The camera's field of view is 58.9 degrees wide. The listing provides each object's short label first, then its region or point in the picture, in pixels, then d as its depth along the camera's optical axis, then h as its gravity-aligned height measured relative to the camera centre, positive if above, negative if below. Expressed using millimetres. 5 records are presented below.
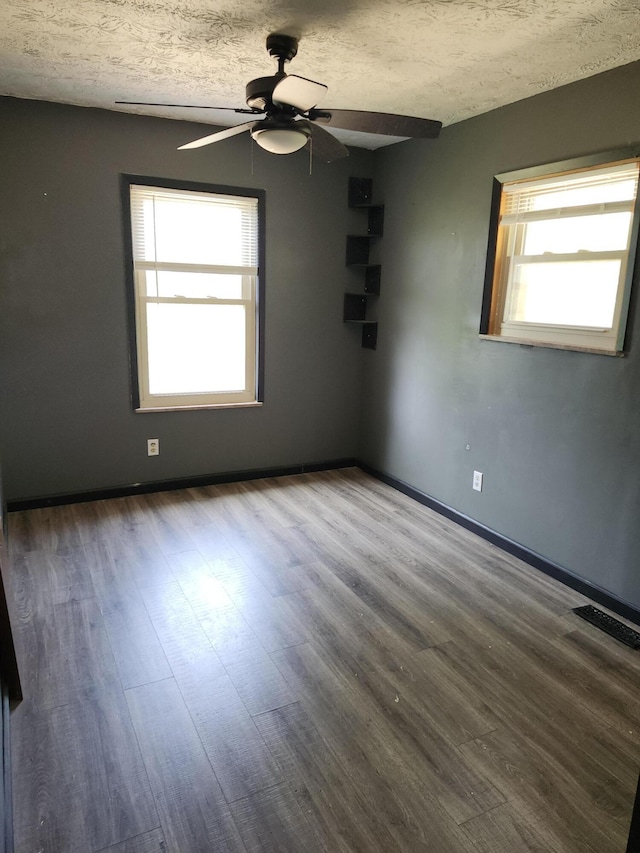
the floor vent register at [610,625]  2504 -1409
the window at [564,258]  2654 +268
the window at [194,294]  3789 +30
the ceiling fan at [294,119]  2049 +712
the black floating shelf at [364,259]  4332 +345
